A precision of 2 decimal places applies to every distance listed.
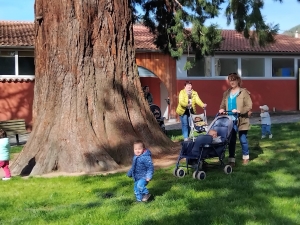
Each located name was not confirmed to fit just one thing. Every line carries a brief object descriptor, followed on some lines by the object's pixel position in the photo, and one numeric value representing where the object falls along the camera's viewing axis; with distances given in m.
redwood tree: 9.38
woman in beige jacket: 8.92
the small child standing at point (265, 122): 13.38
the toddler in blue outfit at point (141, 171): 6.50
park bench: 15.23
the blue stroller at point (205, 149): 7.97
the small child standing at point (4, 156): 8.85
